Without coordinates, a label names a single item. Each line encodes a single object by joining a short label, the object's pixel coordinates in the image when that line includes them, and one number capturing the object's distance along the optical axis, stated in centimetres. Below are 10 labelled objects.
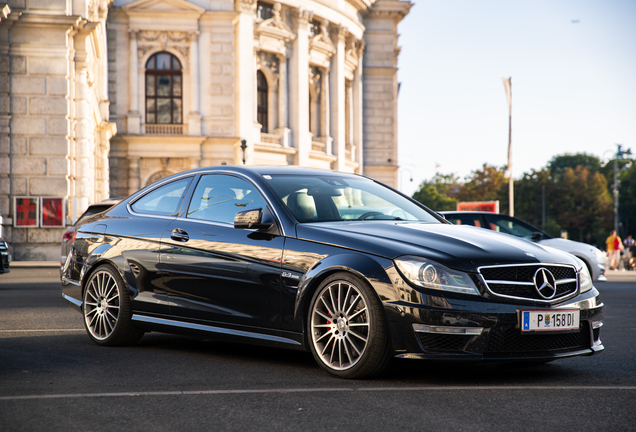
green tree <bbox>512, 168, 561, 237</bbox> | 8588
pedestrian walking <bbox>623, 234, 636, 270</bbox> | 3336
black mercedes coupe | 506
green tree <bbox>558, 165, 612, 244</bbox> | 8725
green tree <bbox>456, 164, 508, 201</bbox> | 7925
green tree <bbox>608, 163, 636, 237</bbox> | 9831
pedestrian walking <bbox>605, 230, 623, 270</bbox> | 3163
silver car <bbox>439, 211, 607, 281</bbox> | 1557
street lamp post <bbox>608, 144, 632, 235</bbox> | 10778
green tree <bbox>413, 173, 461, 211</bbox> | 12400
